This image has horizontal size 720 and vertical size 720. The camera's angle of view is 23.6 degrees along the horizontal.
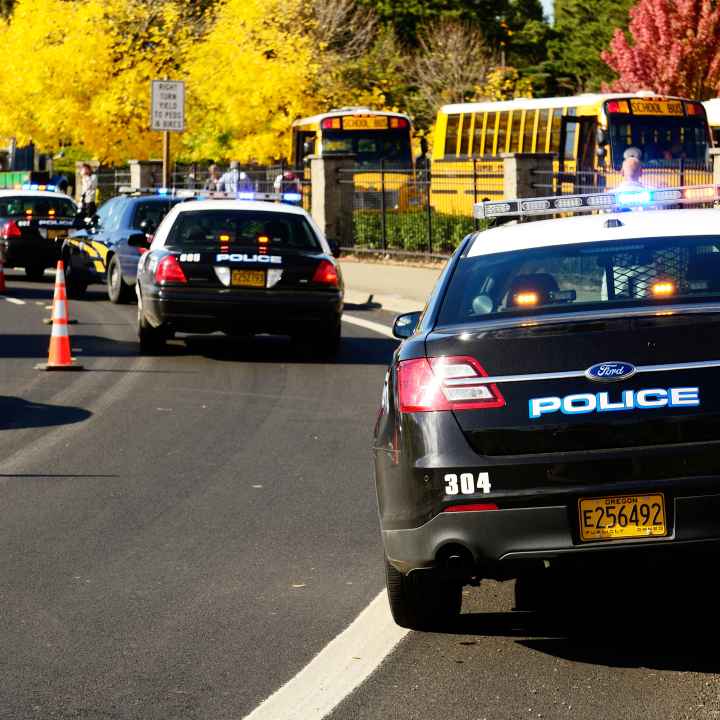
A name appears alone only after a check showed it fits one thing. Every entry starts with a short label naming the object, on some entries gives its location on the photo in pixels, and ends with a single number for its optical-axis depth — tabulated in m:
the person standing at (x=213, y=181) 42.05
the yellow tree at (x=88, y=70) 50.69
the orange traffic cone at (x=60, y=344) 16.31
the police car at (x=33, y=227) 30.03
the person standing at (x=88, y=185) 40.50
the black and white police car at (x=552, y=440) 5.80
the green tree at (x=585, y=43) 74.69
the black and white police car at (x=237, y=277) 17.05
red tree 58.34
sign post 35.22
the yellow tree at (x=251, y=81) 52.16
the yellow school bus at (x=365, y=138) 43.56
